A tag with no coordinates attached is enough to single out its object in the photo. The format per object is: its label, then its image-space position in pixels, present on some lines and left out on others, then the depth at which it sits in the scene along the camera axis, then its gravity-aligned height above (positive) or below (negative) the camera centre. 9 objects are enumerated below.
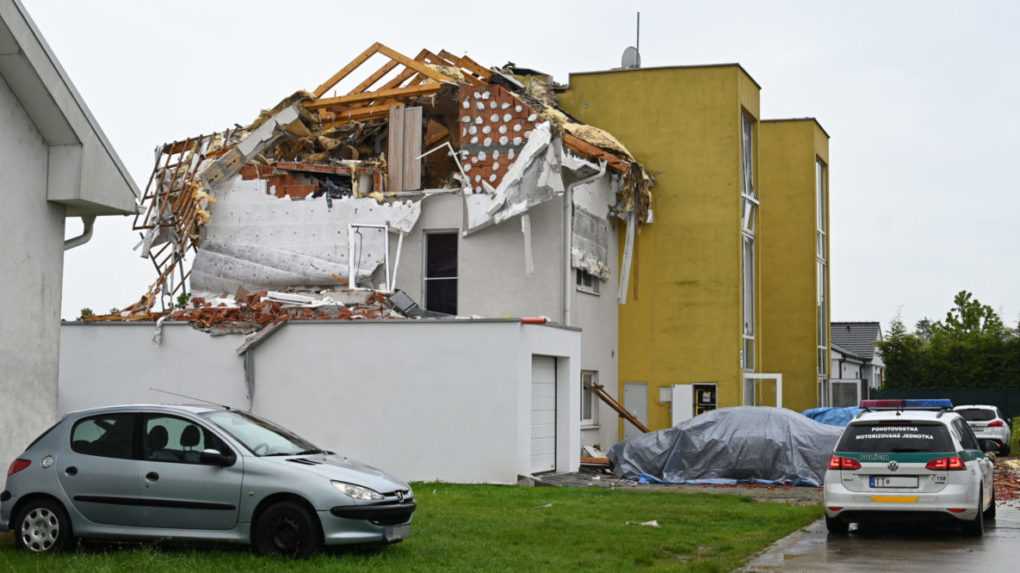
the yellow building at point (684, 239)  30.44 +3.54
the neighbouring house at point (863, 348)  56.97 +1.86
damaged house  22.11 +2.36
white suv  35.00 -1.03
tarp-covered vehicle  23.00 -1.22
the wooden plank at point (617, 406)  28.45 -0.51
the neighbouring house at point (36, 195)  13.42 +2.02
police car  14.66 -1.04
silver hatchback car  11.92 -1.06
